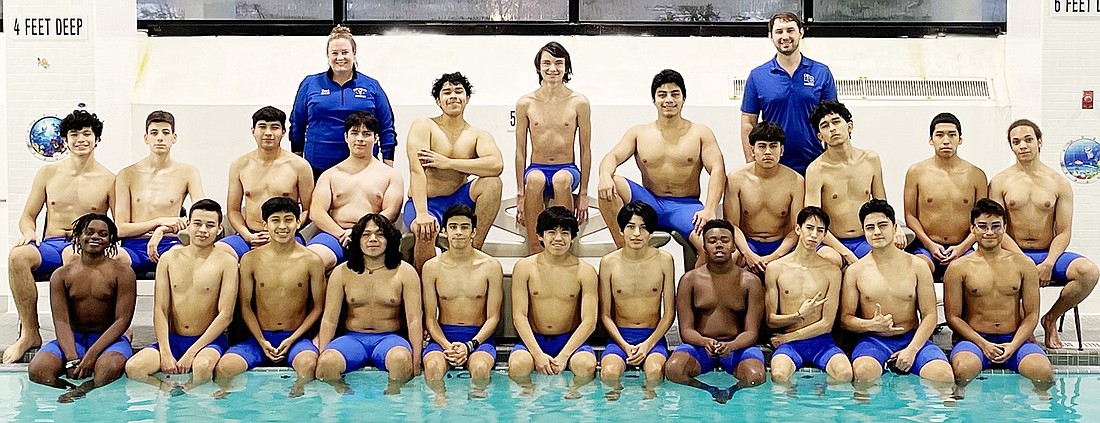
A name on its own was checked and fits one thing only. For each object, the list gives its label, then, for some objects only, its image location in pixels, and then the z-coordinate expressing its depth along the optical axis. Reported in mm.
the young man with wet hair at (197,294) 6016
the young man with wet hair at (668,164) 6480
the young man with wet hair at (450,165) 6512
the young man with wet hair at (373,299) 5957
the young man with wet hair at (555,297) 6020
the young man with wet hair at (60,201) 6391
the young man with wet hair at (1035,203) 6449
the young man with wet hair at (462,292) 6039
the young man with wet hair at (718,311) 5906
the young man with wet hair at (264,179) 6551
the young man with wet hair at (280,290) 6047
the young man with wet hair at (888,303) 5914
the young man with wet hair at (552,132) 6648
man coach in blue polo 6840
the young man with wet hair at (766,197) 6352
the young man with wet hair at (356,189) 6488
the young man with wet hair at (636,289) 6066
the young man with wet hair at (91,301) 5945
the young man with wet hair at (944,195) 6539
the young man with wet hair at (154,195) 6570
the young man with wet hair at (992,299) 5965
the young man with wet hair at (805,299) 5973
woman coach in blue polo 6879
